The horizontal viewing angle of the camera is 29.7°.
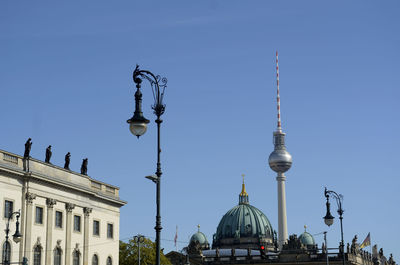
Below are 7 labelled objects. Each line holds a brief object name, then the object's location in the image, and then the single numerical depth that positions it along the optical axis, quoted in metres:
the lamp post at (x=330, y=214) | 56.49
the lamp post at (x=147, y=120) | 28.17
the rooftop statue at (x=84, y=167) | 78.89
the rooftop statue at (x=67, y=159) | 76.31
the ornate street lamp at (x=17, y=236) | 49.03
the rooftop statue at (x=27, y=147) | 69.44
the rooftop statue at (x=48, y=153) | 73.61
